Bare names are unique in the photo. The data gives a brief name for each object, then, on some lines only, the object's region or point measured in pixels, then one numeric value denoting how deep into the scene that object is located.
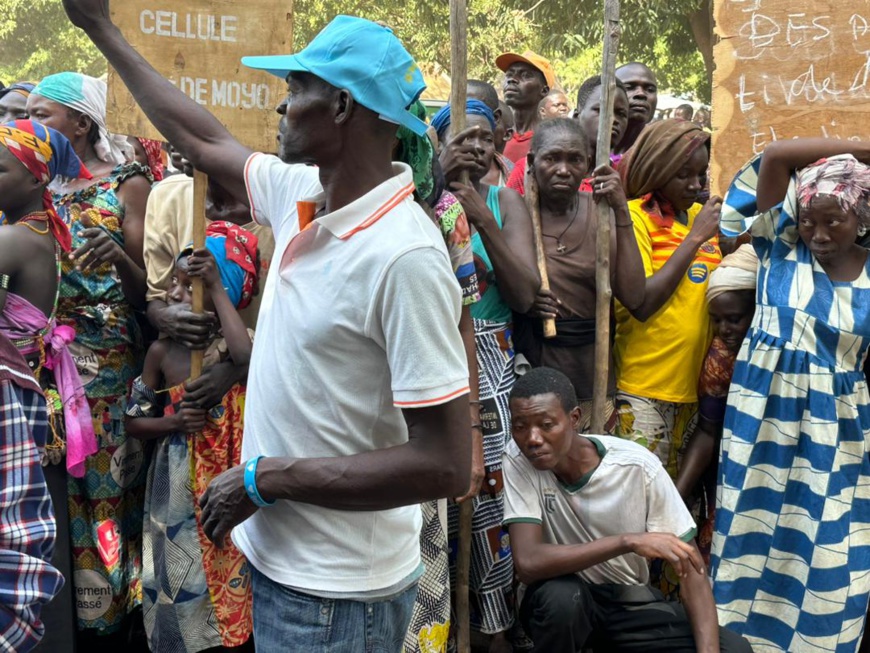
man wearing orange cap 6.52
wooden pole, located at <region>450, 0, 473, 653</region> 3.62
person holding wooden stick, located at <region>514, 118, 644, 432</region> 4.09
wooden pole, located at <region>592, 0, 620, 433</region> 3.94
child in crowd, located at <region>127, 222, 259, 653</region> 3.70
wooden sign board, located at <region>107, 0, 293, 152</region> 3.34
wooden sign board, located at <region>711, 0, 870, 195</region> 4.23
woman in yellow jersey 4.15
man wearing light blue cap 1.83
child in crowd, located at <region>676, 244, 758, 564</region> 4.08
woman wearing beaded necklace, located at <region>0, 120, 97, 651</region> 3.45
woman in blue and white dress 3.81
